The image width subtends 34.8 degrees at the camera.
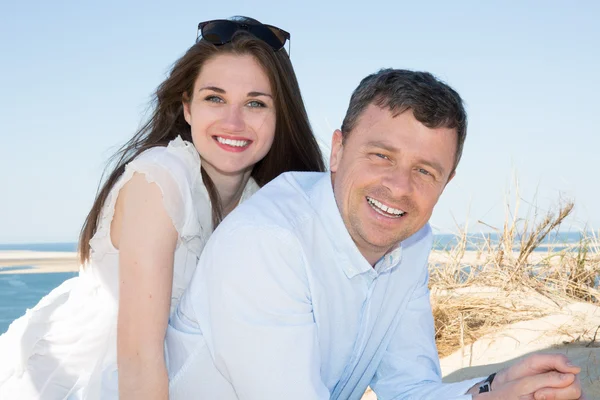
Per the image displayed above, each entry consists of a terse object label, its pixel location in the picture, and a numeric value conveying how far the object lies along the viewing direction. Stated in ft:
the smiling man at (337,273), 3.52
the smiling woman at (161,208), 3.91
